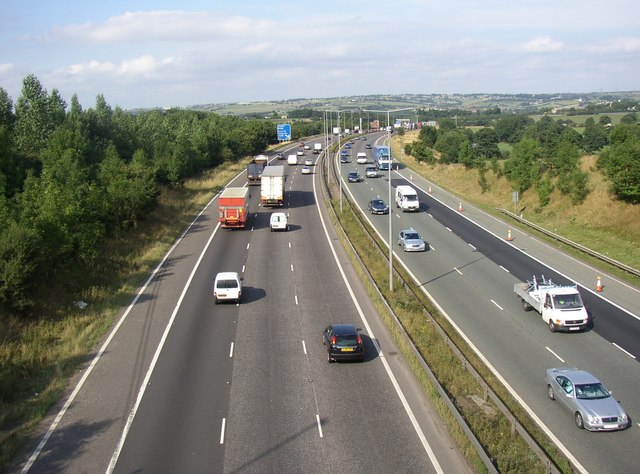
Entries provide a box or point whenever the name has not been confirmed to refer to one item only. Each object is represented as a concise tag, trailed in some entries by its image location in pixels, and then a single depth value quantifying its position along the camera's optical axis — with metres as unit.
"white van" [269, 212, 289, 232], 51.25
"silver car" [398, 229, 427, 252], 45.31
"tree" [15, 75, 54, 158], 73.19
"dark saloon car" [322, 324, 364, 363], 24.45
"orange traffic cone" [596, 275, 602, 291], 34.72
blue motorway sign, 143.75
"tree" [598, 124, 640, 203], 50.44
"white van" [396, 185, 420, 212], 60.41
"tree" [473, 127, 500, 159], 140.66
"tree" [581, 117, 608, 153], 124.88
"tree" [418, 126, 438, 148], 146.25
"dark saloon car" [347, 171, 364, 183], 80.88
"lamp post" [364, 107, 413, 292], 33.62
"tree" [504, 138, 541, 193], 65.44
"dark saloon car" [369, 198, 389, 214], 59.73
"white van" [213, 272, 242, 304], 32.34
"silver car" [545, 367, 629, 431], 19.48
